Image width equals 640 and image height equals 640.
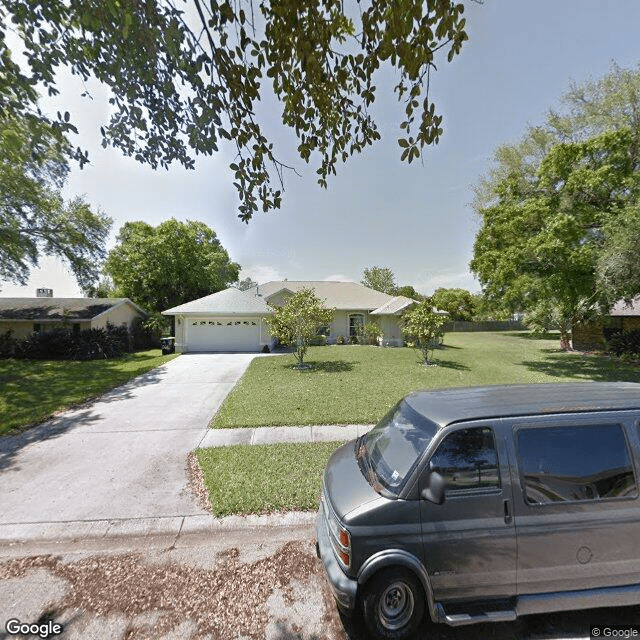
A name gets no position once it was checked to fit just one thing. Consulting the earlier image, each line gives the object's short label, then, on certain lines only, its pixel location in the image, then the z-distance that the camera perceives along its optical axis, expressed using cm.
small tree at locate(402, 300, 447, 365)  1599
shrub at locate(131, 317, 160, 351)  2532
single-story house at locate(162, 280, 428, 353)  2184
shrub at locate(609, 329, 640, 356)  1950
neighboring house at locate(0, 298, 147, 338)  2148
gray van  254
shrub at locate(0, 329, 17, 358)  2048
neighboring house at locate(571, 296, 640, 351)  2086
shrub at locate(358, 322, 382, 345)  2506
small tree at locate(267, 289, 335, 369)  1512
